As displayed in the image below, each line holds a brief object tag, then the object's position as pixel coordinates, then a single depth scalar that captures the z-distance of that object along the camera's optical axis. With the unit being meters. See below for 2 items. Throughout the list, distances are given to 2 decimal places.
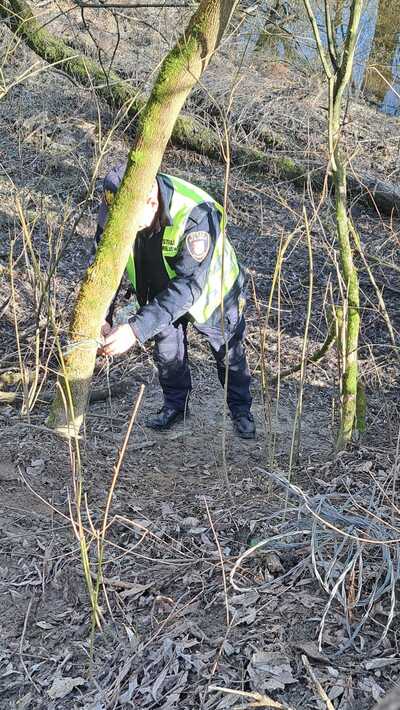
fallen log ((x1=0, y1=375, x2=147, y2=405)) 4.22
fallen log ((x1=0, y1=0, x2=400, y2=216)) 7.08
